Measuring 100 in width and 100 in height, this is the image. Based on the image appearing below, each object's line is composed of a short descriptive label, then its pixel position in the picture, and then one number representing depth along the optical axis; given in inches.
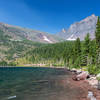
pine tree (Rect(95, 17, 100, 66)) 2303.3
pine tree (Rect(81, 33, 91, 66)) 2943.7
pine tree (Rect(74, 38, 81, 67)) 3446.9
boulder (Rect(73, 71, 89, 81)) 1807.3
